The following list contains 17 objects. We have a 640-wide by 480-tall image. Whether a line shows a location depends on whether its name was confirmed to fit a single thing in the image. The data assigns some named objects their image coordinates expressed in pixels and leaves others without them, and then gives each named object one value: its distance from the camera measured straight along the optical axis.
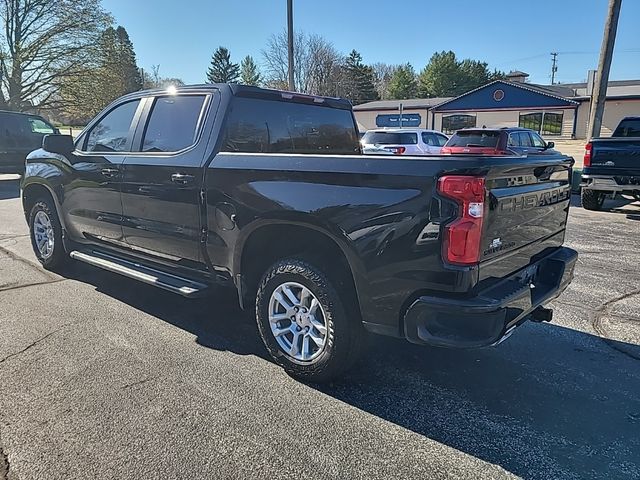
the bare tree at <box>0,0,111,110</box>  26.19
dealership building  34.31
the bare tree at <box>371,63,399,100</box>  74.55
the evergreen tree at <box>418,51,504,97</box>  61.06
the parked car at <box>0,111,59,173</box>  14.32
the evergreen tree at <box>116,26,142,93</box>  28.83
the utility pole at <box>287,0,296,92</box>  15.21
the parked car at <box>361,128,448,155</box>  17.27
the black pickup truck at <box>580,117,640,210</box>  8.88
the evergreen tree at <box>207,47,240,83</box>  83.62
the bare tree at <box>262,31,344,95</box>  42.09
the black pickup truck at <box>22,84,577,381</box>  2.54
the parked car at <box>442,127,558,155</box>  13.97
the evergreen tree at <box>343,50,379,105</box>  63.94
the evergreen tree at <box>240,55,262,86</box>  67.88
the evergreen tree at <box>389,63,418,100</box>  62.23
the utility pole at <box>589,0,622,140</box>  12.38
